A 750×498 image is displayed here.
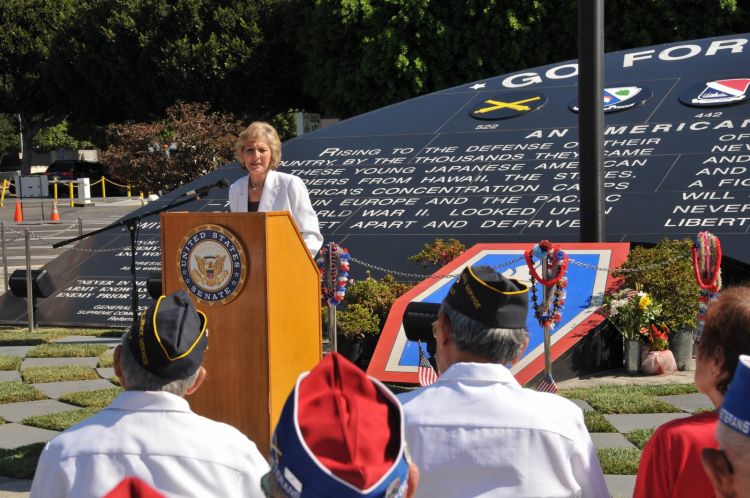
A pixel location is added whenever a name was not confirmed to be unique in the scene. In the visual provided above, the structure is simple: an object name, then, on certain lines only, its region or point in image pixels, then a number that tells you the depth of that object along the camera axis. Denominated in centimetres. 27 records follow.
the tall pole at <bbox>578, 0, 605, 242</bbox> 855
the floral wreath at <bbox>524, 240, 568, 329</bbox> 742
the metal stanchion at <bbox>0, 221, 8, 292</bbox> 1245
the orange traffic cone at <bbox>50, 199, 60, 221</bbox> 2789
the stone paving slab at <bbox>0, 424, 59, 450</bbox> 635
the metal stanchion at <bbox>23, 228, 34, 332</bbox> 1113
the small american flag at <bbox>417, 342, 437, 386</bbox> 695
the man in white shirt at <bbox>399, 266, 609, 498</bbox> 255
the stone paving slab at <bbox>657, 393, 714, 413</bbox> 663
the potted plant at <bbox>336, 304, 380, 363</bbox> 838
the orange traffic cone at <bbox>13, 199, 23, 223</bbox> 2781
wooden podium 484
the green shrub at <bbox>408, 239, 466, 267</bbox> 966
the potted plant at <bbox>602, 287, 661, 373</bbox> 786
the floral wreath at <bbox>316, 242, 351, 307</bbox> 795
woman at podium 590
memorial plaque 1034
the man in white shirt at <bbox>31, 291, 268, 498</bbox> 255
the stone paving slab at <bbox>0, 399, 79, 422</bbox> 710
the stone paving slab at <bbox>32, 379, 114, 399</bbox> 782
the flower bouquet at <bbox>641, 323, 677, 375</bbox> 787
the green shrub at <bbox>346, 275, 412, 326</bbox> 875
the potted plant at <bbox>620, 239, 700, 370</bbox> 805
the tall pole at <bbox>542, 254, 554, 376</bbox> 718
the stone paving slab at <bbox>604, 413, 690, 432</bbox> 625
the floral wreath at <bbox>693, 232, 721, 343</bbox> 623
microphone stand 723
